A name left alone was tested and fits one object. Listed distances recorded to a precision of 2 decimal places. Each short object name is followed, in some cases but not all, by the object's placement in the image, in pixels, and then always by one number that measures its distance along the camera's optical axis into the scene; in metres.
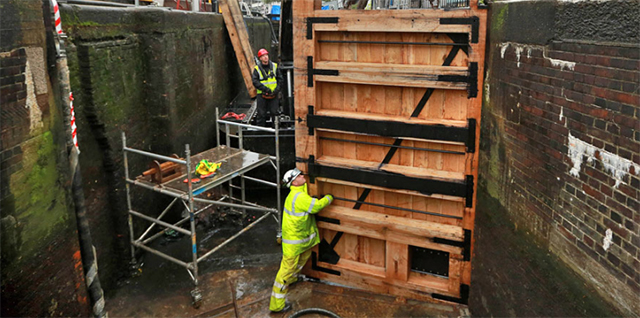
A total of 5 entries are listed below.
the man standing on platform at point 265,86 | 10.16
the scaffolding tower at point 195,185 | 6.47
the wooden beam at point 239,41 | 12.19
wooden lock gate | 5.48
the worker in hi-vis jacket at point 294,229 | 6.23
